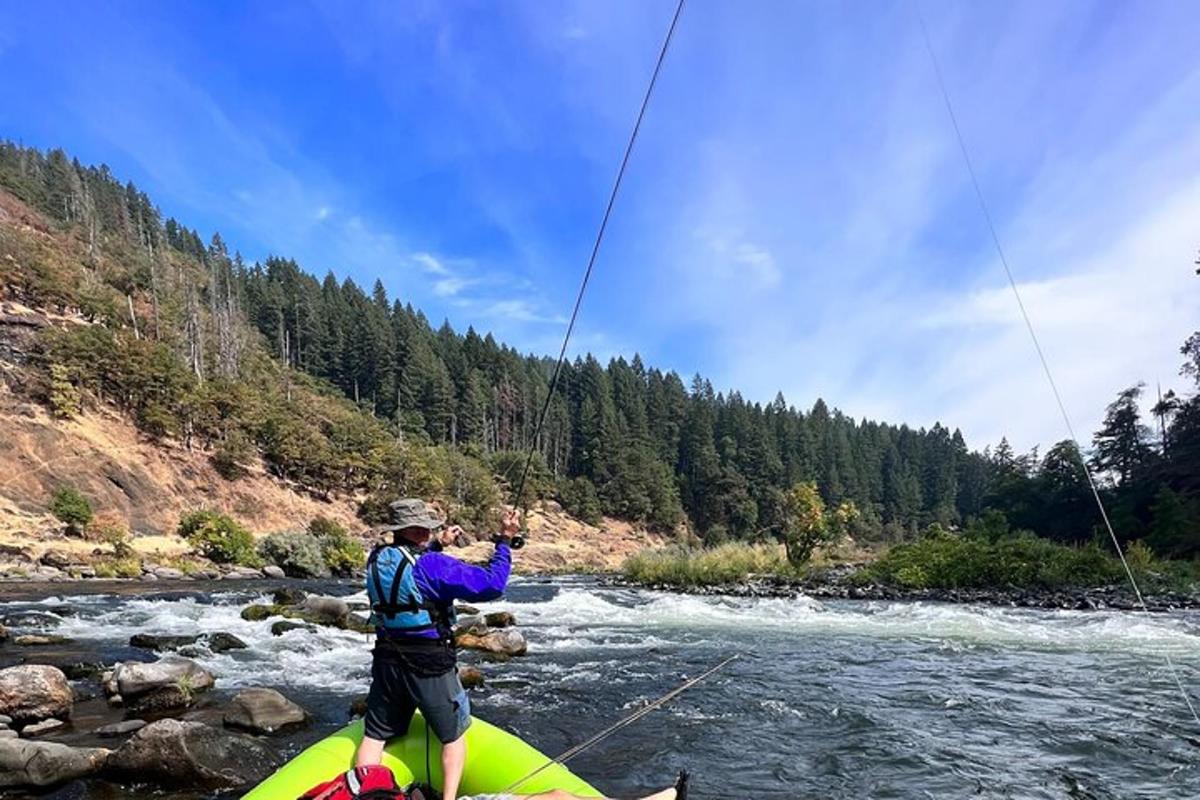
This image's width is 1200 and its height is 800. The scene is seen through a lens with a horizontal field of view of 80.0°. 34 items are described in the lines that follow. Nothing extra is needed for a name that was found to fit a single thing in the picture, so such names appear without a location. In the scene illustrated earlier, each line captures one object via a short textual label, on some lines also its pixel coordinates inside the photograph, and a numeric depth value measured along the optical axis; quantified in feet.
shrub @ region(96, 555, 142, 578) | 93.09
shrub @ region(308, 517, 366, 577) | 127.34
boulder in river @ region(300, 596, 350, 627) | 49.60
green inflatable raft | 14.44
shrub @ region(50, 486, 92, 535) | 117.50
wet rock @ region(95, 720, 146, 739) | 23.47
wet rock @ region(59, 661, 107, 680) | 32.30
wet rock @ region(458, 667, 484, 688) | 32.99
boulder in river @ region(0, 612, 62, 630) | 47.78
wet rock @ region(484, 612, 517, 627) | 55.01
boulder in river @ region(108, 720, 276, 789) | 19.48
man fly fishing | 14.35
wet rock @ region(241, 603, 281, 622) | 51.06
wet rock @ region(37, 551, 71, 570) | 94.73
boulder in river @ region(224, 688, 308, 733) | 24.36
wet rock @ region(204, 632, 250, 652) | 39.55
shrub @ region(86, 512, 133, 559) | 106.63
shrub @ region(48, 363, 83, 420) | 143.84
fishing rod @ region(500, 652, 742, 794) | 15.02
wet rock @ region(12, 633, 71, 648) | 40.52
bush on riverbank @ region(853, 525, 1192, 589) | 78.12
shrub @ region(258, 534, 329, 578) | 118.21
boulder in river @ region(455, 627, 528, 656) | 42.45
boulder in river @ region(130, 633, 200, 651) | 39.51
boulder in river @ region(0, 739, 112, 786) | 18.75
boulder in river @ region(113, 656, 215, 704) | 27.66
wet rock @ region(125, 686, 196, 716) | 26.96
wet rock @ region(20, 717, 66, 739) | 23.46
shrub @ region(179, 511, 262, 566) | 117.39
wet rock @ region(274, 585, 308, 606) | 60.34
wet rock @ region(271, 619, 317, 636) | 44.24
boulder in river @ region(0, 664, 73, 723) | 24.31
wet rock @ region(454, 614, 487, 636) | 46.03
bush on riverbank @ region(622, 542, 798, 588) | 94.38
